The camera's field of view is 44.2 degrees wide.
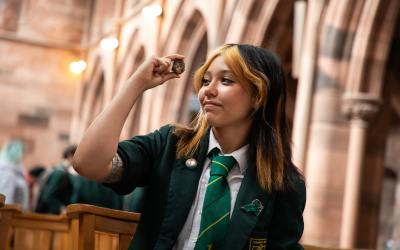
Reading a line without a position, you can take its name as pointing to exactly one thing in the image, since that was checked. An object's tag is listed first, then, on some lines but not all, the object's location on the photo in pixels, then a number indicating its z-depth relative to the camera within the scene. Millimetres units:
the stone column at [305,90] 5422
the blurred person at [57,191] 5062
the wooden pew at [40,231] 2537
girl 1548
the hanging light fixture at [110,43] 12512
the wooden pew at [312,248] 2082
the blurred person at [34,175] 8164
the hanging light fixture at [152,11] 10352
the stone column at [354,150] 5160
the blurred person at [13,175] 4793
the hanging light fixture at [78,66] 14742
